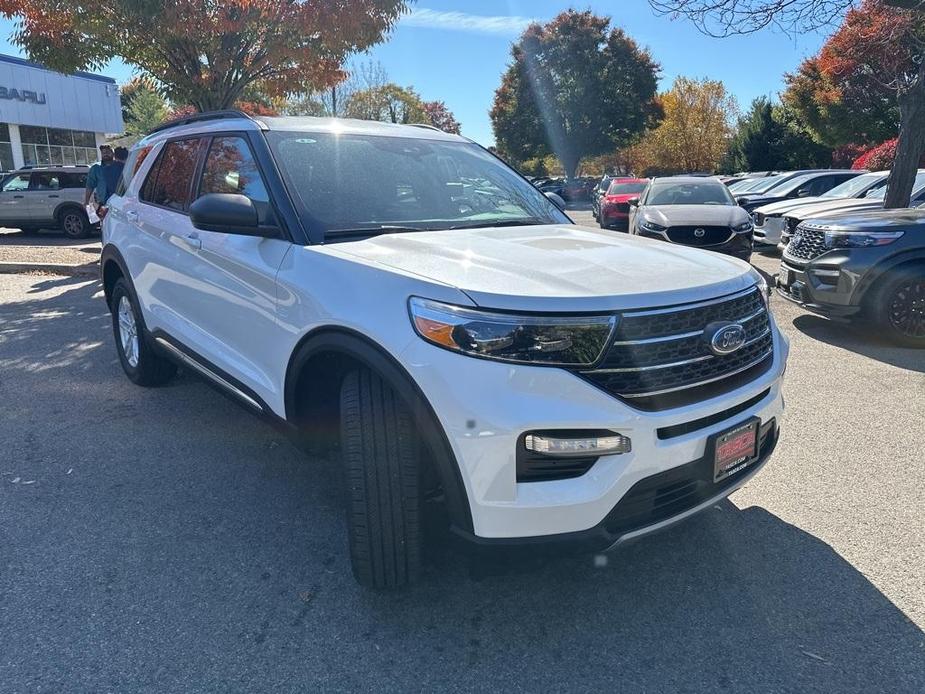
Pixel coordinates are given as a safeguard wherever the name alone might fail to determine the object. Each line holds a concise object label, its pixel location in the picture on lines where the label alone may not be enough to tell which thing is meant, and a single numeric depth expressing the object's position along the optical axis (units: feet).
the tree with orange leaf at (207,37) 33.27
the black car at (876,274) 20.03
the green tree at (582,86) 143.43
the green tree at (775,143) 124.26
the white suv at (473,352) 7.09
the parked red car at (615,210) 52.08
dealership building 90.94
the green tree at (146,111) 184.14
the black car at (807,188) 49.34
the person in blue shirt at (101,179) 33.99
